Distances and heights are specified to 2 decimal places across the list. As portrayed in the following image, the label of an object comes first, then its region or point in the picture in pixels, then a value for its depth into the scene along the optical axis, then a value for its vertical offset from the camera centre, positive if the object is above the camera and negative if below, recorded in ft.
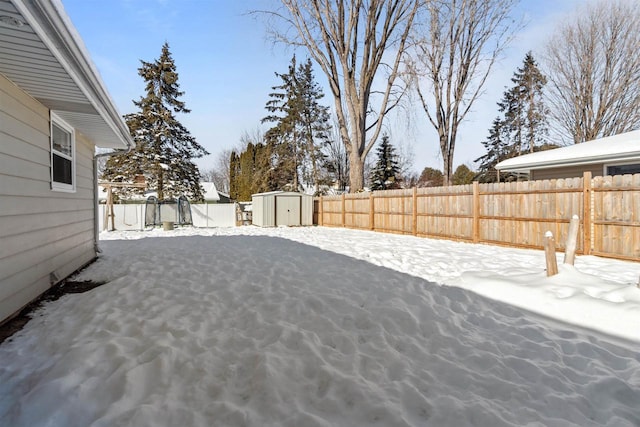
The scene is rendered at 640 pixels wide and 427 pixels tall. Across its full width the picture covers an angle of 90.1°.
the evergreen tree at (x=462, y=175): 107.26 +11.57
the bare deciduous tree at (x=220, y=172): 144.91 +18.04
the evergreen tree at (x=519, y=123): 71.05 +20.10
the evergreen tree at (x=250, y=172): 76.59 +10.05
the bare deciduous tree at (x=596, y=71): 45.16 +20.91
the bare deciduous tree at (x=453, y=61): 44.14 +21.83
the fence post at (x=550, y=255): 13.00 -1.97
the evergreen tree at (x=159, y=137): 60.54 +13.97
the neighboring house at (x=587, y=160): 26.30 +4.26
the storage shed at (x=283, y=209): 48.32 -0.06
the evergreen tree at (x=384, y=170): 75.66 +9.04
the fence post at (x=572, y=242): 13.62 -1.52
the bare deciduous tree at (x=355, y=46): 42.09 +22.19
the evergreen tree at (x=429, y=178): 122.01 +12.50
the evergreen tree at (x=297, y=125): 74.38 +19.53
